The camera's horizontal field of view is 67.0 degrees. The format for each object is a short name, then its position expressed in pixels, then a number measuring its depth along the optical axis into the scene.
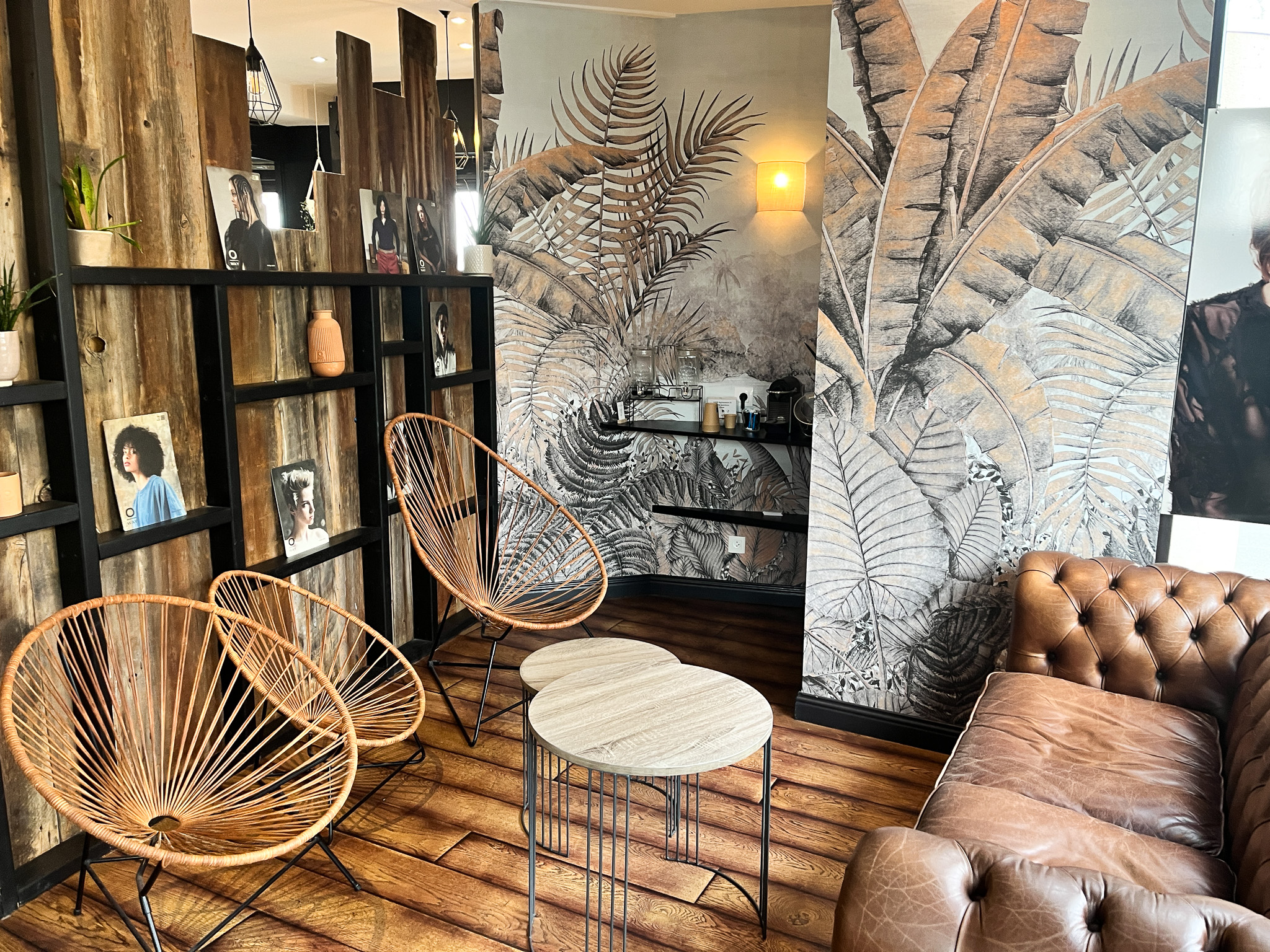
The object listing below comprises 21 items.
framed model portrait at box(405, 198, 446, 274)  3.78
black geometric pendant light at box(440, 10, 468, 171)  6.28
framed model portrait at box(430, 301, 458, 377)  3.90
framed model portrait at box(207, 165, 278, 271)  2.83
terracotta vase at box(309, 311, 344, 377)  3.20
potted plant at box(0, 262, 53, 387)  2.16
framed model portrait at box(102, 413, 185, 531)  2.55
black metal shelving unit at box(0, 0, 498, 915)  2.22
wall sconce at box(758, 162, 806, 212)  4.21
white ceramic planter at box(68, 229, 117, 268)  2.33
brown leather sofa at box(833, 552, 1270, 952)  1.36
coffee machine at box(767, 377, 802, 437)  4.38
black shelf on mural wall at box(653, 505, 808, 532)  4.32
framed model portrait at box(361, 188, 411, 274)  3.52
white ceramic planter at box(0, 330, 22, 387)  2.15
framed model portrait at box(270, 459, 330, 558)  3.17
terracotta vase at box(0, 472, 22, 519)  2.21
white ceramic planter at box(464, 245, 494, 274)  4.05
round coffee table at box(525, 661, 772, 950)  2.03
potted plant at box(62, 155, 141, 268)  2.34
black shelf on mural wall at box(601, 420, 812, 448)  4.22
